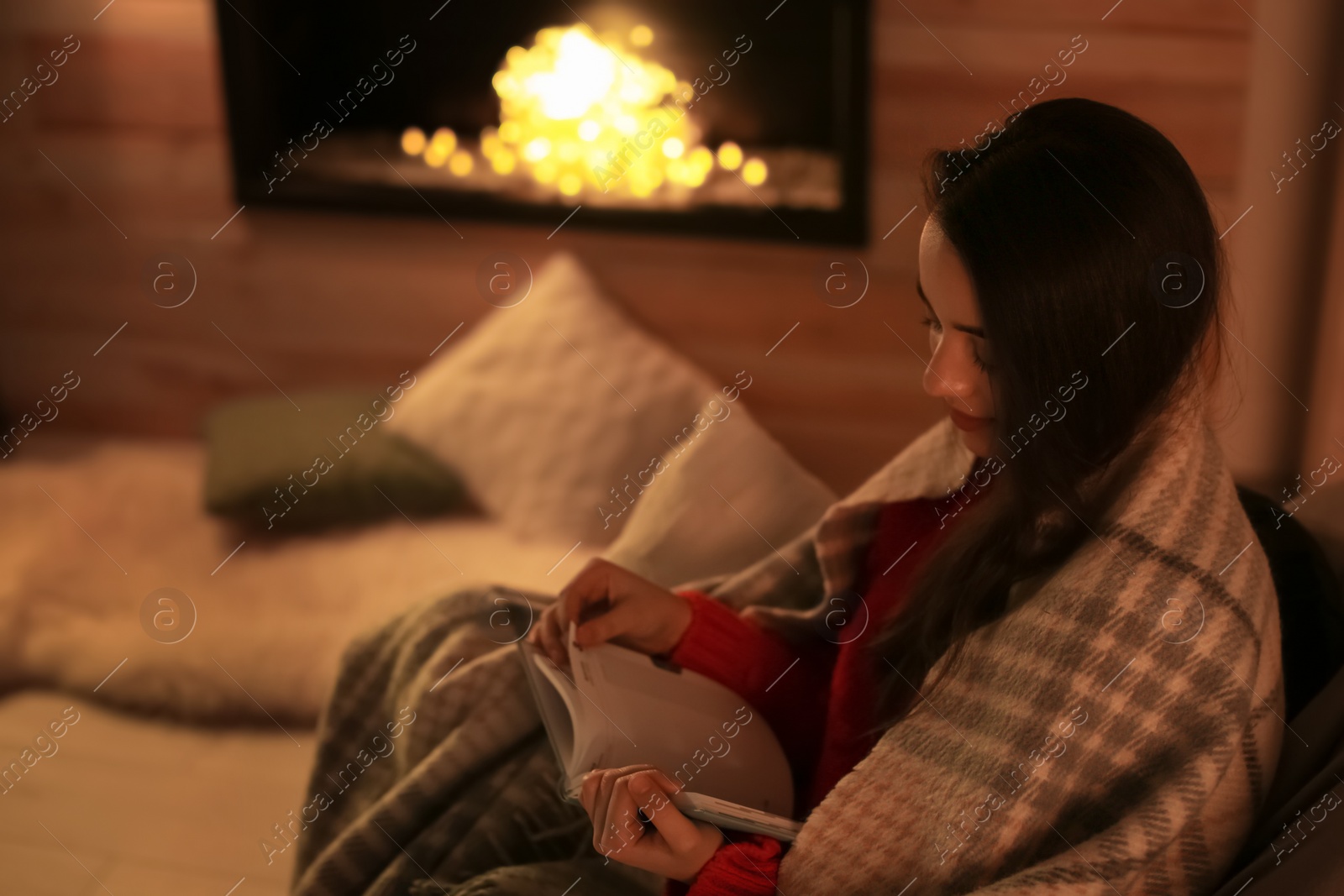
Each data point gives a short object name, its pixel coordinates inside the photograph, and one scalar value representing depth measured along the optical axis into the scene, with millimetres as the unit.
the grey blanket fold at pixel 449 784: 928
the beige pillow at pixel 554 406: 1616
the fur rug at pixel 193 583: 1402
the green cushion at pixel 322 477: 1705
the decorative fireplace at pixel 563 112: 1582
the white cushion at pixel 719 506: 1237
